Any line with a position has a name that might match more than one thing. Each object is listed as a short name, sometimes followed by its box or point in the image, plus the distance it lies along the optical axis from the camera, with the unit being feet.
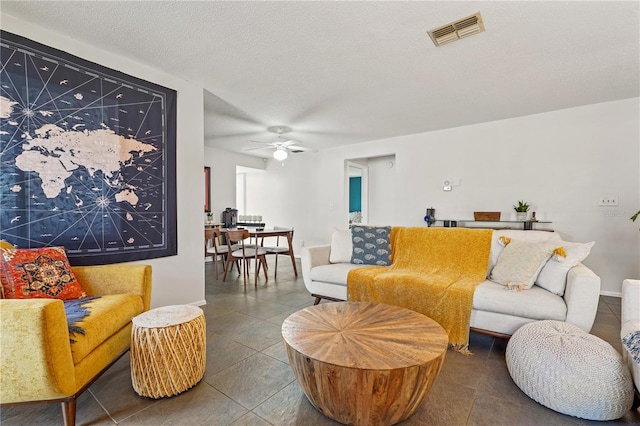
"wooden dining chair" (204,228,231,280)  14.93
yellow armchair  4.01
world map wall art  6.75
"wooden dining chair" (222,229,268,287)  13.08
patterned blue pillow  10.28
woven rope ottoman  5.25
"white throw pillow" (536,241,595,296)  6.95
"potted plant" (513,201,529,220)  13.08
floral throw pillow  5.71
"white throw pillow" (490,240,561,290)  7.36
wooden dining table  13.58
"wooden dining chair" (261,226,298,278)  14.48
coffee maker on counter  20.11
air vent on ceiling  6.81
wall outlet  11.74
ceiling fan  14.79
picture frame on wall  19.50
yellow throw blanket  7.45
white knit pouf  4.66
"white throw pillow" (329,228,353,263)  10.75
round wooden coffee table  4.09
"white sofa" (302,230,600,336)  6.22
